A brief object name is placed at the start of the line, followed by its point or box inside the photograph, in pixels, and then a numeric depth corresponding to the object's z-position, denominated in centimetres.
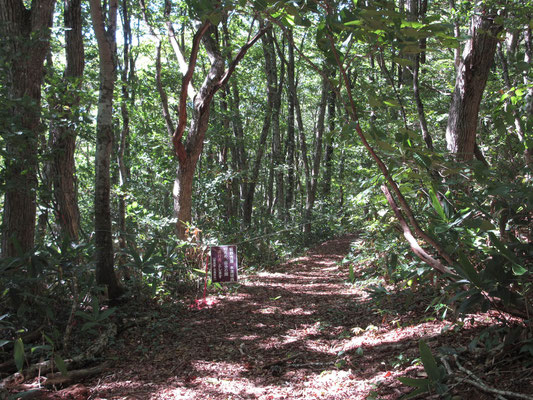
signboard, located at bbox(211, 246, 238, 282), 605
